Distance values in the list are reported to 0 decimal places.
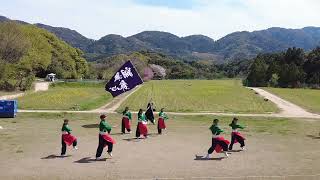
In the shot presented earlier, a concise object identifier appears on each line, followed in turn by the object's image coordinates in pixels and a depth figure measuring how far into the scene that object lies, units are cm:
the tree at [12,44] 7656
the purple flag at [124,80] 2962
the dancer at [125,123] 2898
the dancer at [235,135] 2309
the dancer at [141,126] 2666
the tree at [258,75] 12038
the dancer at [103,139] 2072
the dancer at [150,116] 3353
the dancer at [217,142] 2136
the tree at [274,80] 11381
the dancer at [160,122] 2925
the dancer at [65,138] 2155
